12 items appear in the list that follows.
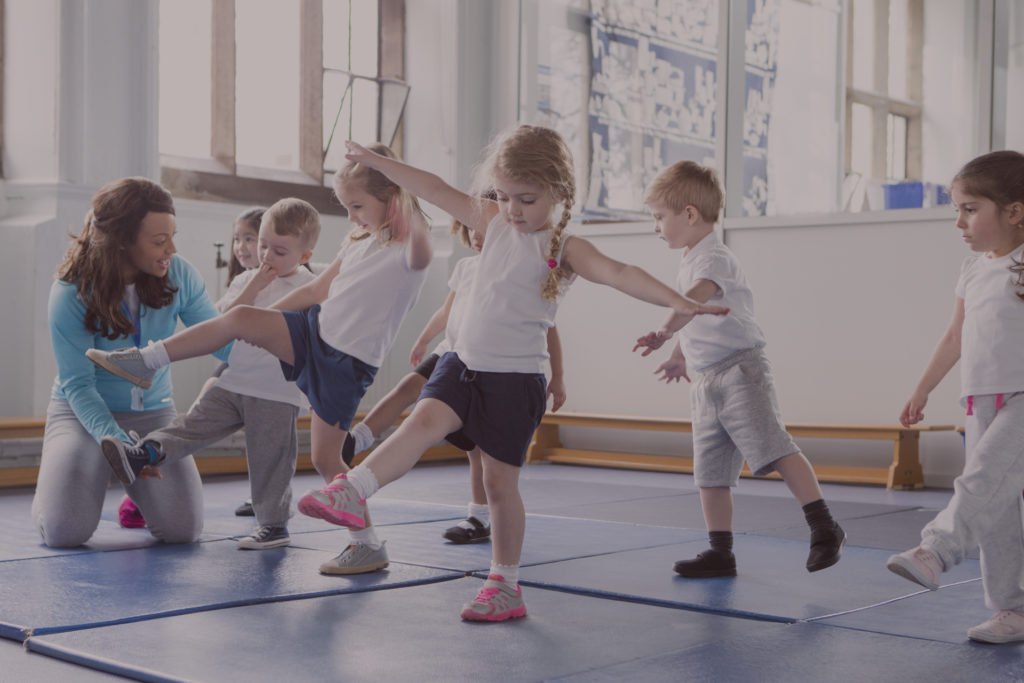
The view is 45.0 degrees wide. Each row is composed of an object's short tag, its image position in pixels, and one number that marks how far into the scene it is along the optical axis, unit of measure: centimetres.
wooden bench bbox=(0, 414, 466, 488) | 519
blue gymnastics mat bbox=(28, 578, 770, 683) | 225
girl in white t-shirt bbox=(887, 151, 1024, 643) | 251
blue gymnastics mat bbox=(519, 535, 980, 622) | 293
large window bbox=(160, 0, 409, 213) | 685
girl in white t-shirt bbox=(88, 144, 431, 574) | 332
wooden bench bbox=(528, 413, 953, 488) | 584
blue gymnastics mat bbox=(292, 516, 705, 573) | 358
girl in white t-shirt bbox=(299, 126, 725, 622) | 281
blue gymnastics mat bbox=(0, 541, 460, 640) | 268
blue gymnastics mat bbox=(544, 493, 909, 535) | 448
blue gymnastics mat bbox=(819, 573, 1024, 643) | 264
